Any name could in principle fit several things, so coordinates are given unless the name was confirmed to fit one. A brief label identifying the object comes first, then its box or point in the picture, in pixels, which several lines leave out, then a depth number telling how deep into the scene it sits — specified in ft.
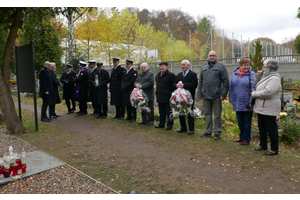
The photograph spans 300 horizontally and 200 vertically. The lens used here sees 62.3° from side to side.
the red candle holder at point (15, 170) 13.29
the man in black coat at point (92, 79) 29.91
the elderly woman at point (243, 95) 17.53
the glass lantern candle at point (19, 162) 13.57
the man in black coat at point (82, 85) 30.91
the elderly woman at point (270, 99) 15.55
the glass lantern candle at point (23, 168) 13.77
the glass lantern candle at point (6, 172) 13.04
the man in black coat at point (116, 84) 28.17
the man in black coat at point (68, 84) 32.83
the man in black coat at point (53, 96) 30.50
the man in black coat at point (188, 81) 21.05
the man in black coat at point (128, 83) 26.61
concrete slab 13.79
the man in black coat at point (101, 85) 28.91
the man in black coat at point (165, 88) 22.85
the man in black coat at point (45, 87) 28.37
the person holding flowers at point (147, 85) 24.49
